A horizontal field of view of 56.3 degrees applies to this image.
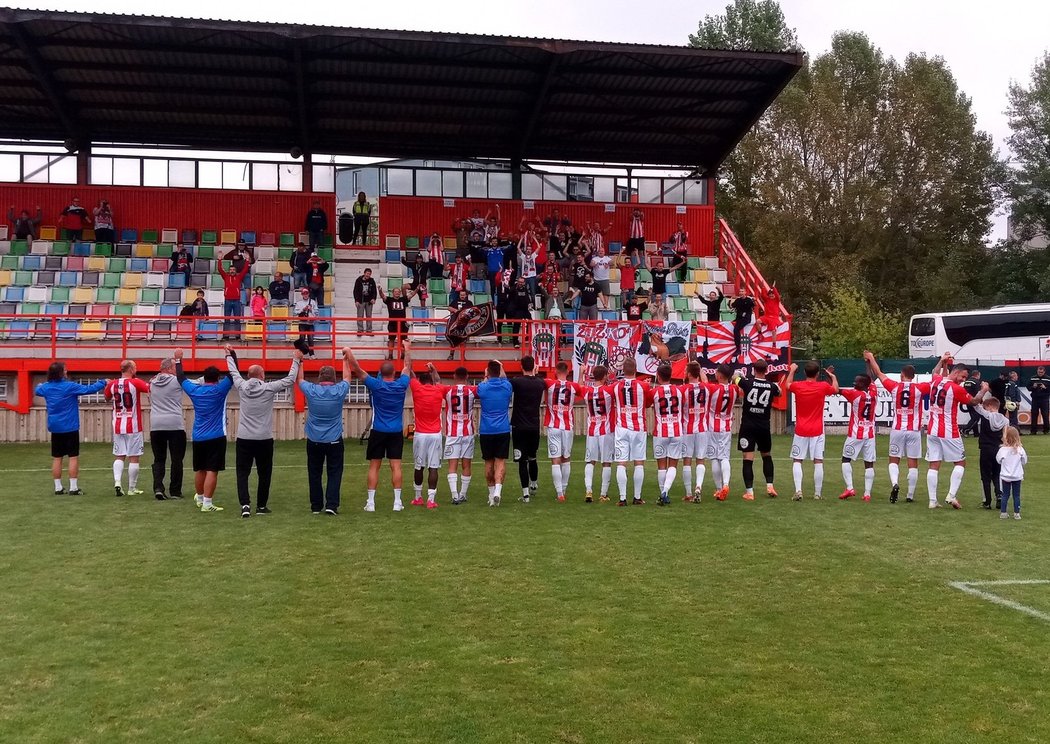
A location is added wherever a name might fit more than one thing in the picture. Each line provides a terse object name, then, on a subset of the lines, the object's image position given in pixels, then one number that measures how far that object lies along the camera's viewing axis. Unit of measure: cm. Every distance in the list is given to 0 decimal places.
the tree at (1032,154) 5194
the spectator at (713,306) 2677
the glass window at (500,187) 3306
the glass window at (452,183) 3297
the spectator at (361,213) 3055
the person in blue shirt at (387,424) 1330
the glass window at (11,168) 3119
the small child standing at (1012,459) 1258
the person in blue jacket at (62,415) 1466
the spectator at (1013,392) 2800
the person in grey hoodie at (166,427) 1453
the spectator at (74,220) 2973
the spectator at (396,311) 2550
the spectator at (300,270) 2828
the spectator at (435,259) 2950
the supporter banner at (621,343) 2400
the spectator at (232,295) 2669
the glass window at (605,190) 3403
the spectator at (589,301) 2738
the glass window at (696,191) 3444
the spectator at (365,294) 2642
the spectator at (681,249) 3106
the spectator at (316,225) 3067
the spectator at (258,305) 2641
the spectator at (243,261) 2753
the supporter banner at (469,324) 2453
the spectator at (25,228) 2928
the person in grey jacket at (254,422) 1282
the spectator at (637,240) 3159
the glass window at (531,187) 3328
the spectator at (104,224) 2945
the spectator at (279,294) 2739
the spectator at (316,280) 2775
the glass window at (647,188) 3431
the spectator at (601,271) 2930
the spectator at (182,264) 2833
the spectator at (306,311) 2523
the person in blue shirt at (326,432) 1281
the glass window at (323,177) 3253
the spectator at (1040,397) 2811
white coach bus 3844
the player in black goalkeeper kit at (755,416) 1441
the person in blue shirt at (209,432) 1332
